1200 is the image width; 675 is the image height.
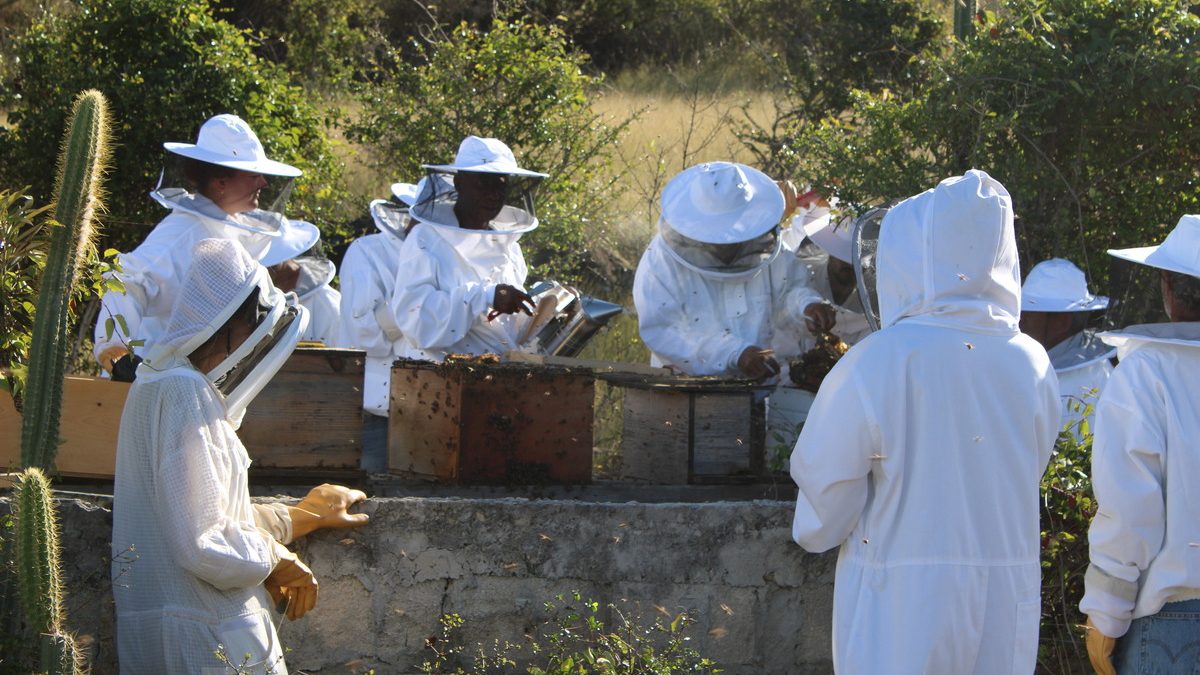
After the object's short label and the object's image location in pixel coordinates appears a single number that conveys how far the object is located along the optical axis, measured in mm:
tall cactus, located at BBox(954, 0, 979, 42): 7355
